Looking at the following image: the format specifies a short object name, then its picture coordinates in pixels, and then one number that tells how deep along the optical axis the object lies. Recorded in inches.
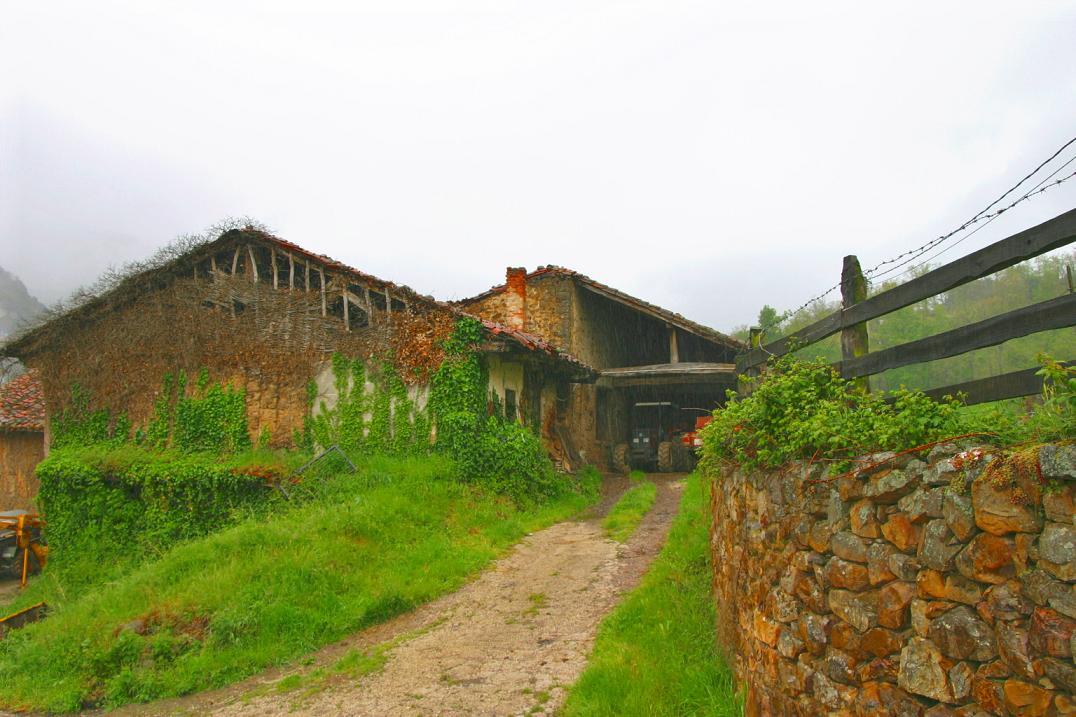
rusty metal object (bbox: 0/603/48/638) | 431.2
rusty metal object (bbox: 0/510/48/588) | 595.5
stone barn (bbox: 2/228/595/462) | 564.7
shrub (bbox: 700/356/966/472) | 133.7
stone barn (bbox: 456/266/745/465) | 764.6
